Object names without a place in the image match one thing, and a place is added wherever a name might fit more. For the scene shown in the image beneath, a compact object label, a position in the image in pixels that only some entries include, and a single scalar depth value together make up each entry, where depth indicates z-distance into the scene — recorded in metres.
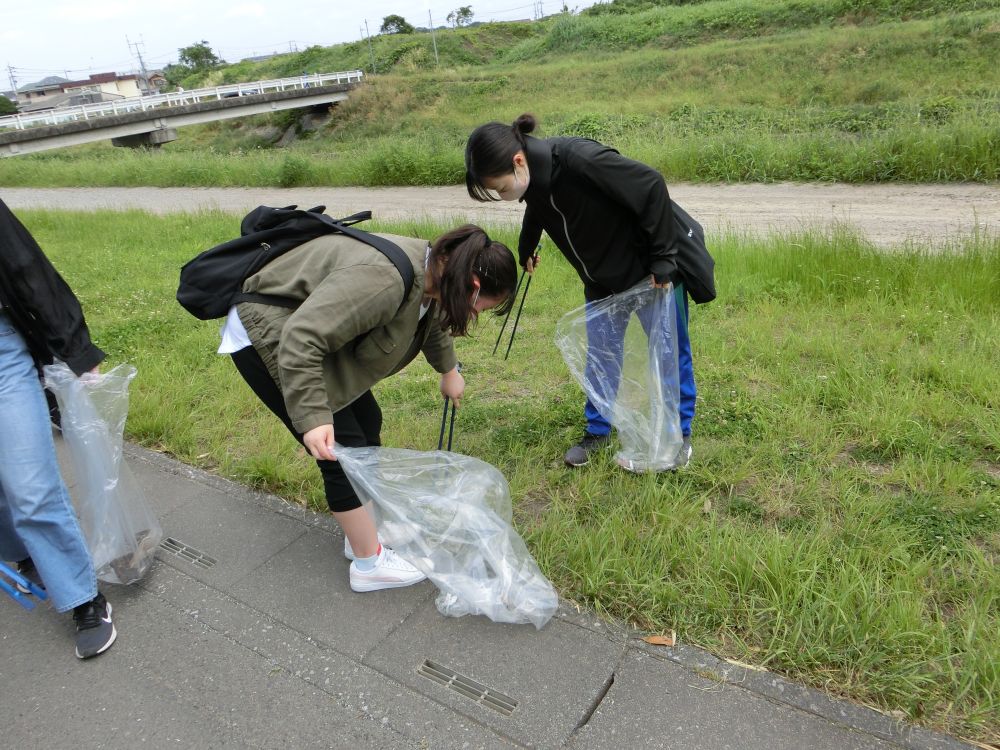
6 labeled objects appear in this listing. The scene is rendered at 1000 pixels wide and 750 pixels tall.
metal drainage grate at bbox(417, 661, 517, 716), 1.88
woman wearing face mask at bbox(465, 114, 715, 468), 2.42
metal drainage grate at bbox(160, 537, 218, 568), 2.63
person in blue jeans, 2.08
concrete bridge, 23.62
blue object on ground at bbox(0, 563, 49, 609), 2.23
